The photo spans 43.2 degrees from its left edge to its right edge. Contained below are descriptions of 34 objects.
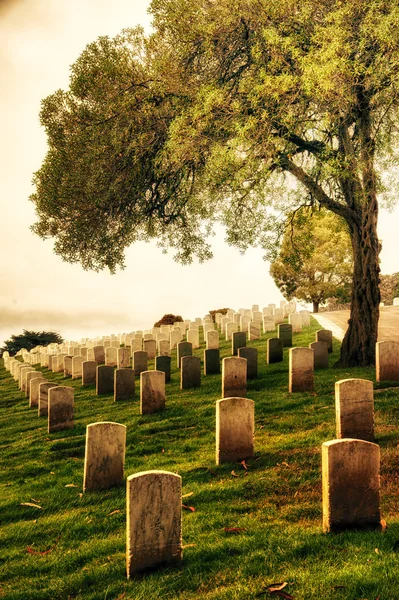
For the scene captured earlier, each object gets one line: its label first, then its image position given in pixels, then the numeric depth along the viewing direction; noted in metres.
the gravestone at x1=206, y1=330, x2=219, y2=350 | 16.12
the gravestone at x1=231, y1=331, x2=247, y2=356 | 15.56
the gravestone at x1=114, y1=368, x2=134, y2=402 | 11.93
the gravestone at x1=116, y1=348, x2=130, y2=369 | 15.42
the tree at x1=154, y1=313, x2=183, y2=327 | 32.88
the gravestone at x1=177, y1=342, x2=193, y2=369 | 15.28
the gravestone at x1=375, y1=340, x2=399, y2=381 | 10.47
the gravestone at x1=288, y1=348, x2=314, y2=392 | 10.46
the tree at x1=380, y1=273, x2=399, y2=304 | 43.81
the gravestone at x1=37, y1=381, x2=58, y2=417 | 12.04
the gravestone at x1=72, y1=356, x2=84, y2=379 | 16.70
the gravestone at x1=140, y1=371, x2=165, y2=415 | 10.09
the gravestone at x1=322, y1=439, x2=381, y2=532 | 4.61
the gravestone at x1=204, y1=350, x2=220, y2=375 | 13.70
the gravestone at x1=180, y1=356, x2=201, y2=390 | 12.08
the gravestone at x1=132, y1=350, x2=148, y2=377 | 14.02
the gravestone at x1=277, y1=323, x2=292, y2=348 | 16.06
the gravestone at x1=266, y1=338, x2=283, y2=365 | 14.02
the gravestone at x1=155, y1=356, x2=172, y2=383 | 13.48
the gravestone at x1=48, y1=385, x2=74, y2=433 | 9.86
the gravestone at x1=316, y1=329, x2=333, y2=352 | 14.55
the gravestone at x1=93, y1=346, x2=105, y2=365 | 17.62
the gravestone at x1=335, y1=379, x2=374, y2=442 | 7.09
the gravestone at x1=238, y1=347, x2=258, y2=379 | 12.27
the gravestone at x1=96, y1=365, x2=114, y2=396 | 13.16
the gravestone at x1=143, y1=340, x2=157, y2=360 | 17.42
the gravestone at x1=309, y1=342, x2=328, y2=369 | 12.56
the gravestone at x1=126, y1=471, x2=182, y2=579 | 4.14
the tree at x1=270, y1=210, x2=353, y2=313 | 39.19
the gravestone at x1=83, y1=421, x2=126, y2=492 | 6.47
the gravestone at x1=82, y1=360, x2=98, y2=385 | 14.98
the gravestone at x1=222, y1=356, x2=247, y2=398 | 10.52
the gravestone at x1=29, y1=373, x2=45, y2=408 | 13.63
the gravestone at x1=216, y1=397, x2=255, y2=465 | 6.71
